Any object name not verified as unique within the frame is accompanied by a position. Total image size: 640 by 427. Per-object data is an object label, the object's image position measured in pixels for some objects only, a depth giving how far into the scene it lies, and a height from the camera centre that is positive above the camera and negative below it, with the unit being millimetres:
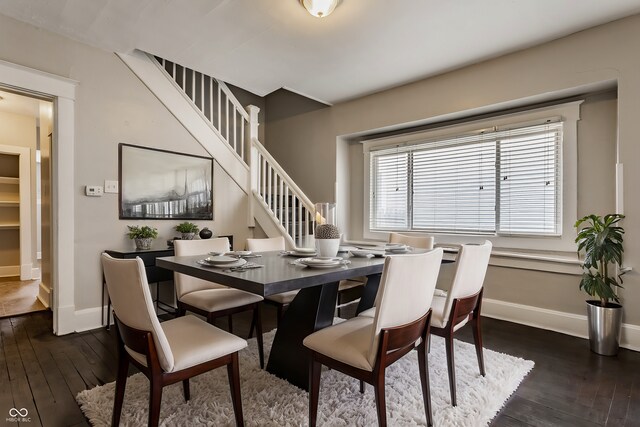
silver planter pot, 2537 -903
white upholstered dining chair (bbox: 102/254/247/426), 1349 -589
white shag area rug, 1699 -1051
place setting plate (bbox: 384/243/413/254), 2354 -277
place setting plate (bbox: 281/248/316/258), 2271 -286
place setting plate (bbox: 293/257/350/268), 1748 -275
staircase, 3598 +783
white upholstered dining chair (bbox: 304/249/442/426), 1400 -588
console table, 2994 -404
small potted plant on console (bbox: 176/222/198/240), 3553 -194
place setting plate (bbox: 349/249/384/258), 2223 -286
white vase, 2098 -224
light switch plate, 3209 +243
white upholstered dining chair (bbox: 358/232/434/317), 3099 -286
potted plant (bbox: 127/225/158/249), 3246 -236
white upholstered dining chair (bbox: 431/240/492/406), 1863 -506
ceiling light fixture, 2375 +1470
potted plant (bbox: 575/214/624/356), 2537 -556
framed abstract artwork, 3355 +298
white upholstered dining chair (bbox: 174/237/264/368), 2254 -595
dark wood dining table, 1467 -318
